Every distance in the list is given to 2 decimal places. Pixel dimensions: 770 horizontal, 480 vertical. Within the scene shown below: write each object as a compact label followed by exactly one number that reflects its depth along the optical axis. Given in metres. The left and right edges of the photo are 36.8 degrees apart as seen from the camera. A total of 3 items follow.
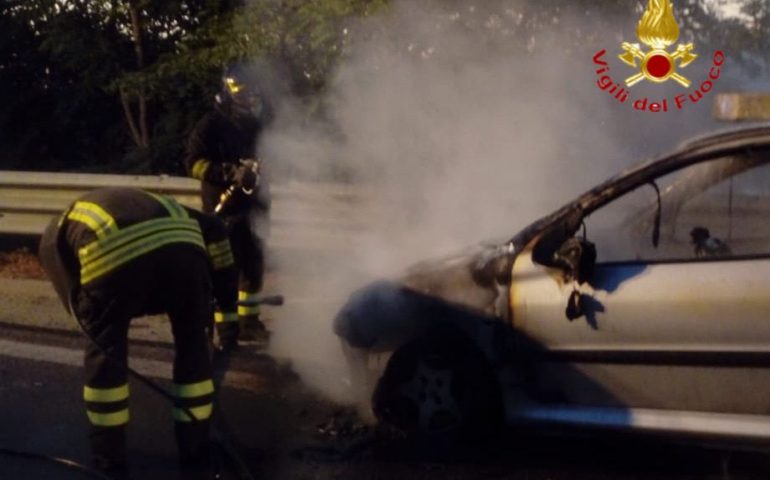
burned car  4.58
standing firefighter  6.96
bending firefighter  4.50
